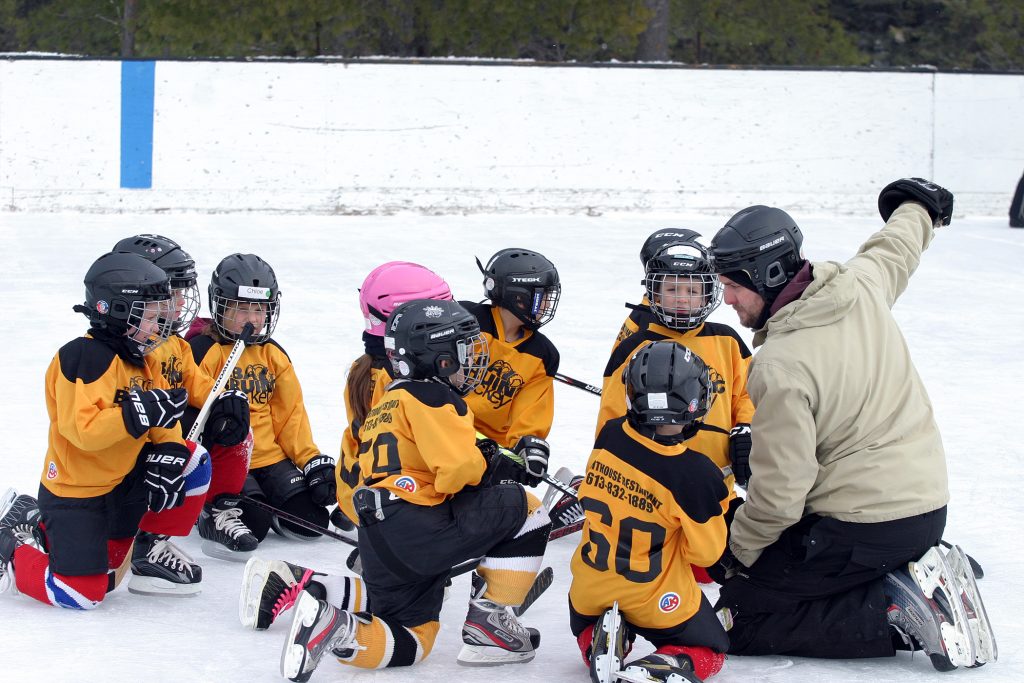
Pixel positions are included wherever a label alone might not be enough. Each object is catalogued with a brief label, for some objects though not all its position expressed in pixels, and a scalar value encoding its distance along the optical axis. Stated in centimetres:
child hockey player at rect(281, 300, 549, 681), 600
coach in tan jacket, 602
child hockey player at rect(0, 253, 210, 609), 659
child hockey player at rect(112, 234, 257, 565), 730
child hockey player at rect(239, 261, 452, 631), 721
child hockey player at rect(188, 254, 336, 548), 809
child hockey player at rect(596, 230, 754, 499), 712
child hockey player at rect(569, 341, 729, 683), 566
